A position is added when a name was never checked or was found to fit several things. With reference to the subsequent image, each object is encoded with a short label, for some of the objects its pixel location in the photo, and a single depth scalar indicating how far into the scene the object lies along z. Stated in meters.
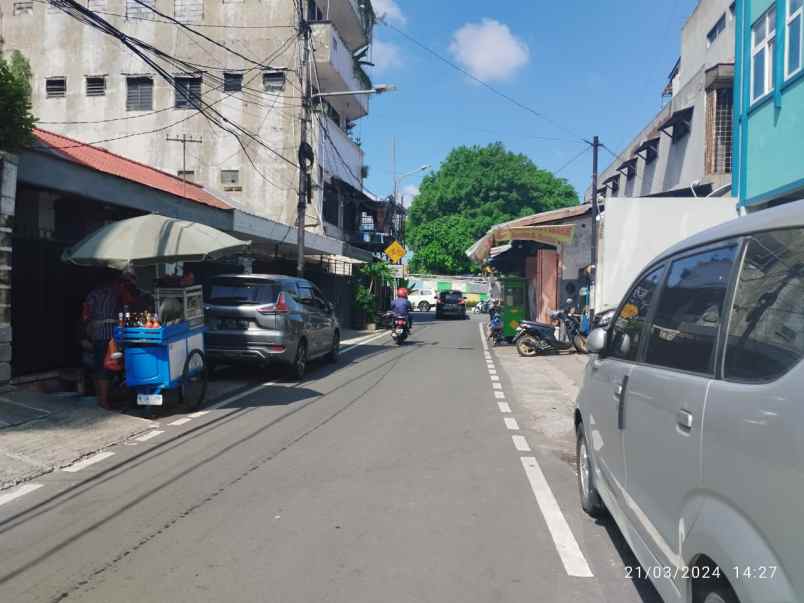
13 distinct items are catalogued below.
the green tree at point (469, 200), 54.78
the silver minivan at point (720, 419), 1.89
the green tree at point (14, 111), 8.03
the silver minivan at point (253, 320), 11.11
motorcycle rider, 19.86
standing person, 8.42
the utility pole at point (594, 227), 17.31
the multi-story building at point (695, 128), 19.50
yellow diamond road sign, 27.63
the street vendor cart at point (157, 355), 8.17
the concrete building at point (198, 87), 27.30
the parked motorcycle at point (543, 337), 17.55
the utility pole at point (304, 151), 18.17
